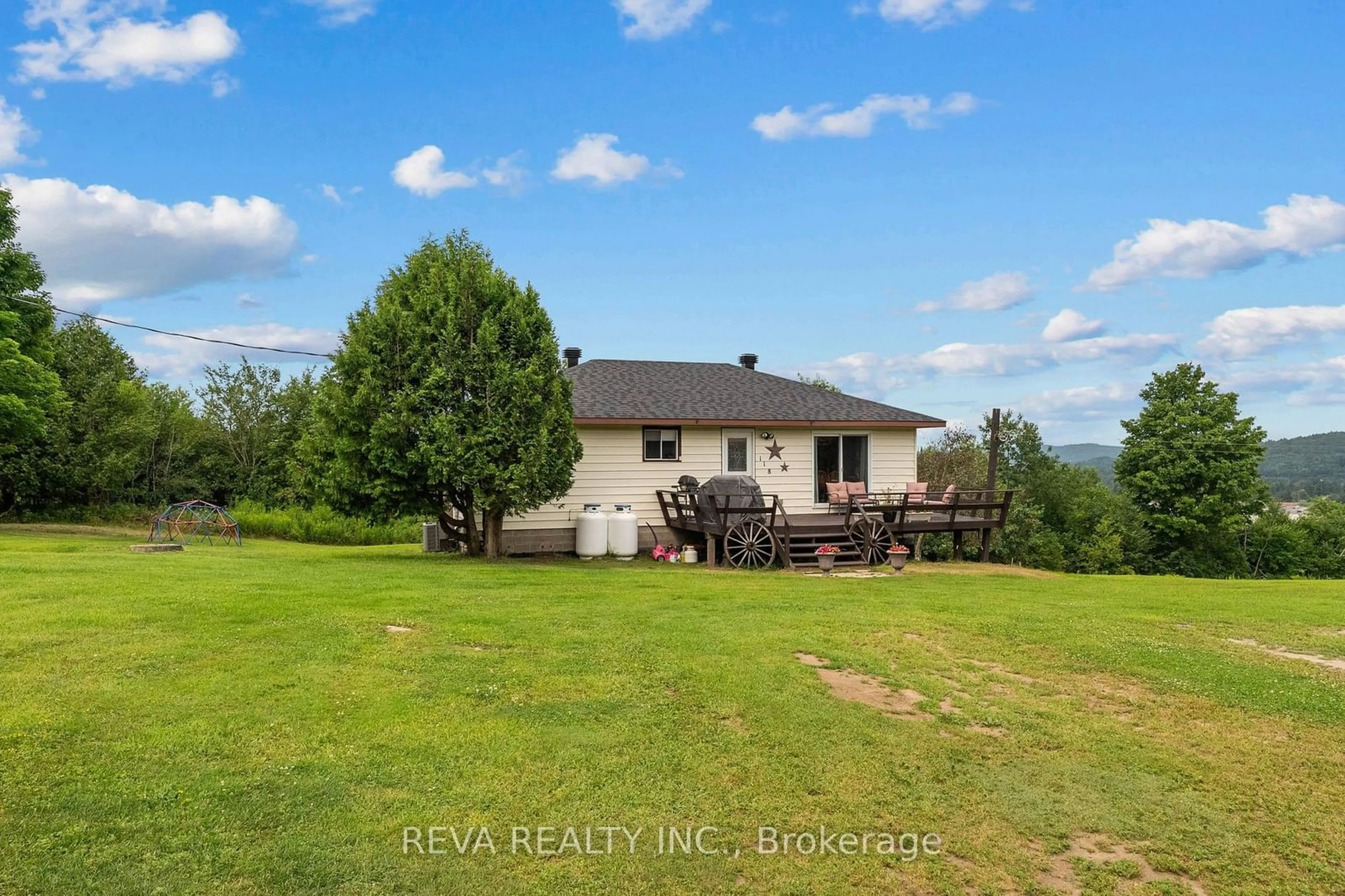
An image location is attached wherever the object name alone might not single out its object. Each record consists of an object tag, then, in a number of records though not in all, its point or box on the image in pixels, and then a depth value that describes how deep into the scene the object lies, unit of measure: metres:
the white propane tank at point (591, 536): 17.31
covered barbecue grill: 16.38
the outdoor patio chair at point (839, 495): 18.80
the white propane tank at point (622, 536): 17.42
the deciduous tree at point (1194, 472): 40.47
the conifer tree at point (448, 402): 14.09
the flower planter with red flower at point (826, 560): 15.69
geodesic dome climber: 20.22
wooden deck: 16.39
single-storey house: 17.95
